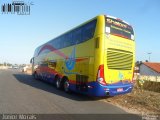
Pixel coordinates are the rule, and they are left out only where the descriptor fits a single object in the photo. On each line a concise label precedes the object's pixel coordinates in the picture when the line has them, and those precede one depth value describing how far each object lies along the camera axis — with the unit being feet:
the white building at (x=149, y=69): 102.72
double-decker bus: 19.15
